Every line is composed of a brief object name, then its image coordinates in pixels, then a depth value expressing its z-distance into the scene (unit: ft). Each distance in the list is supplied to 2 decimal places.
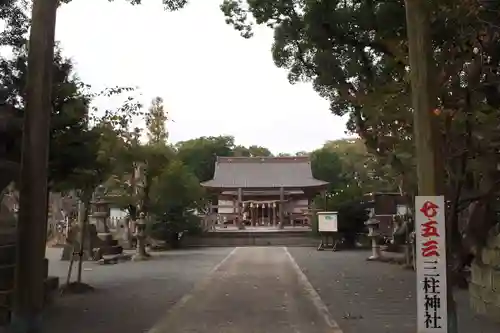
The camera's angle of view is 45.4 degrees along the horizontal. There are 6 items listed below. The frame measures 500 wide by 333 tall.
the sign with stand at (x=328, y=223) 100.80
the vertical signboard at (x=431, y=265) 21.35
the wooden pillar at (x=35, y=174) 21.94
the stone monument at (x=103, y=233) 80.38
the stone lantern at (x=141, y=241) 83.57
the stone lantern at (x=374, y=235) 81.00
